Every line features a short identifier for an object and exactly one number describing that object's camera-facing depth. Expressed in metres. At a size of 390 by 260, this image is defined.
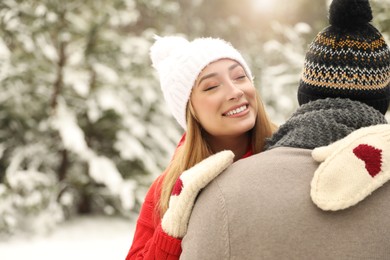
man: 1.13
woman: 1.99
